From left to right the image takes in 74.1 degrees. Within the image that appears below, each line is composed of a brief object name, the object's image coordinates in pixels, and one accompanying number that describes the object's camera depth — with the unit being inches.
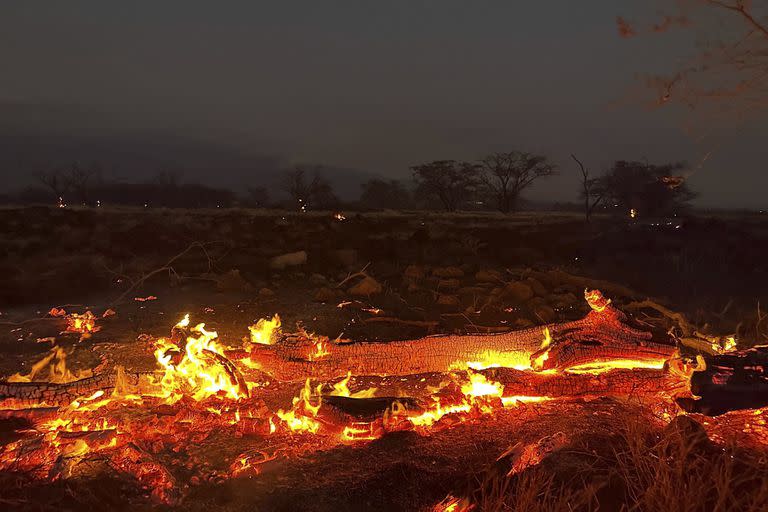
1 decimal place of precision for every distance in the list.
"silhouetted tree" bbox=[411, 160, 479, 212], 1881.2
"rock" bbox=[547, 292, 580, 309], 296.8
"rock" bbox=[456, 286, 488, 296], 319.6
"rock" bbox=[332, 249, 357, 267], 433.1
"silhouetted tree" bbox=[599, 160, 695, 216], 1487.5
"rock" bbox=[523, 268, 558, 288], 333.3
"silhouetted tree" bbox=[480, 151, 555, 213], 1780.3
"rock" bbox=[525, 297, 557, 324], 271.2
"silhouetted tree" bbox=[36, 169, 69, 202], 2066.9
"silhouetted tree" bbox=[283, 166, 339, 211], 2081.7
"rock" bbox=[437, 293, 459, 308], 298.5
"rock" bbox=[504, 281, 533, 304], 302.8
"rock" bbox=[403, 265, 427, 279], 366.0
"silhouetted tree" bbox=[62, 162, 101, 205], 2112.5
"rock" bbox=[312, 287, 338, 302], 305.3
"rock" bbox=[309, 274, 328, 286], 353.2
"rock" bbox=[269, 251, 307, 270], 403.5
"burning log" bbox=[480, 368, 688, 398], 156.2
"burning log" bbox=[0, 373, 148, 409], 140.4
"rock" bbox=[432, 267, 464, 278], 370.6
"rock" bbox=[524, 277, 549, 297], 313.3
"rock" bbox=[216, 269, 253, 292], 328.5
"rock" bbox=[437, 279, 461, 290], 335.3
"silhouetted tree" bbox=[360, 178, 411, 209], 2277.3
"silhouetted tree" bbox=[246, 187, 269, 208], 2333.3
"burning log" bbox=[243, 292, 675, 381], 175.5
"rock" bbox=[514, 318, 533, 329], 254.4
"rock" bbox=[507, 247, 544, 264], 475.2
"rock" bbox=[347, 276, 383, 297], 321.2
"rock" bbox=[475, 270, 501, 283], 350.6
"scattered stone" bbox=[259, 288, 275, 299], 310.4
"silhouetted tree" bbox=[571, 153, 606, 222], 1453.5
